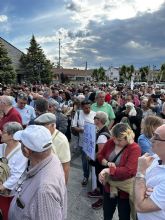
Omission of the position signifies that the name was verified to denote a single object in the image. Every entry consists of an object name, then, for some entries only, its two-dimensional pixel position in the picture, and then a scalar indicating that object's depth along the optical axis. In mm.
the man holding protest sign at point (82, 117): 3756
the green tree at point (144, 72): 50055
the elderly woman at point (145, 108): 4238
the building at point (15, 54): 28148
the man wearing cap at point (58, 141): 2071
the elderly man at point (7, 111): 2863
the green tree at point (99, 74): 52262
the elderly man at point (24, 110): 4068
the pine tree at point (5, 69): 20676
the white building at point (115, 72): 74725
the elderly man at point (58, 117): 3470
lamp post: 27333
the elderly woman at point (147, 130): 2288
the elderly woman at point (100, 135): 2745
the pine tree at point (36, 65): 28108
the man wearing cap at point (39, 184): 1230
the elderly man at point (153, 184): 1189
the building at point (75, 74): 53863
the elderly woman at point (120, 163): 2014
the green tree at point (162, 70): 46192
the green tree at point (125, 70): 49212
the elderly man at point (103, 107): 4133
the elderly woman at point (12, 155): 1892
